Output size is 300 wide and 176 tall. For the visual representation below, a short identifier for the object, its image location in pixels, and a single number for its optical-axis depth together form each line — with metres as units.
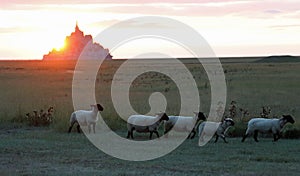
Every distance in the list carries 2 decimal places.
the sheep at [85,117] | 23.95
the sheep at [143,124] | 22.31
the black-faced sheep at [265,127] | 21.59
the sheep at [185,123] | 22.38
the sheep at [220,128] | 21.28
